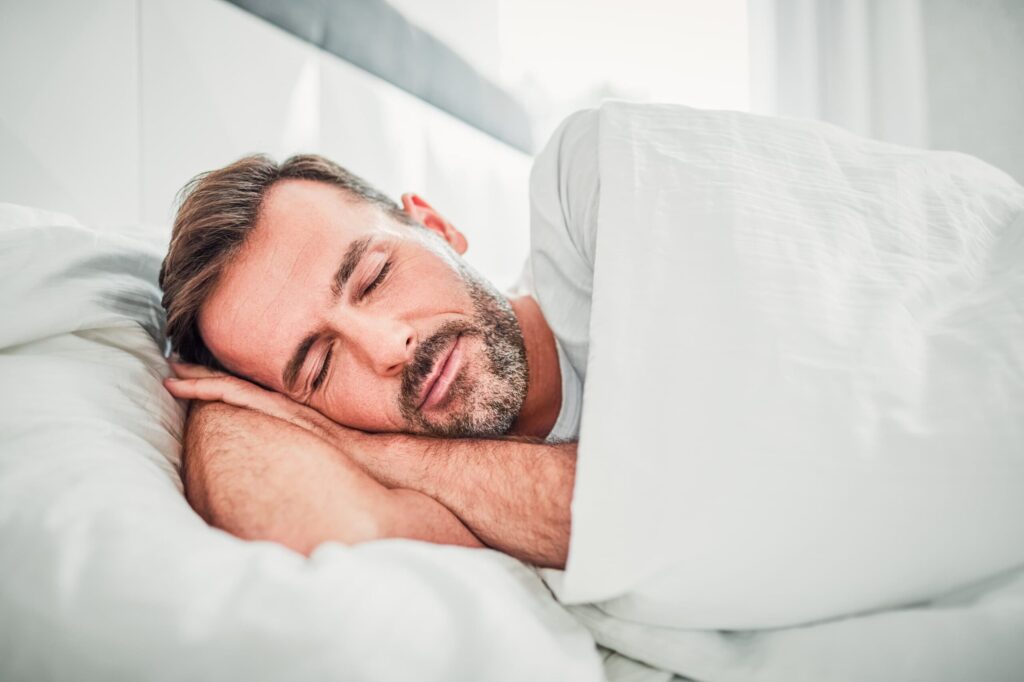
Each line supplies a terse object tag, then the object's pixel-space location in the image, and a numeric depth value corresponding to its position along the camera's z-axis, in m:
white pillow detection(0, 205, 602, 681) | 0.31
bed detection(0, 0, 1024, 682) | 0.32
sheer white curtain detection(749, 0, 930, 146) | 1.86
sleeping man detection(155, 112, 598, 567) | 0.54
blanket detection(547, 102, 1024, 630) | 0.39
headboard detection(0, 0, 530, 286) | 0.93
